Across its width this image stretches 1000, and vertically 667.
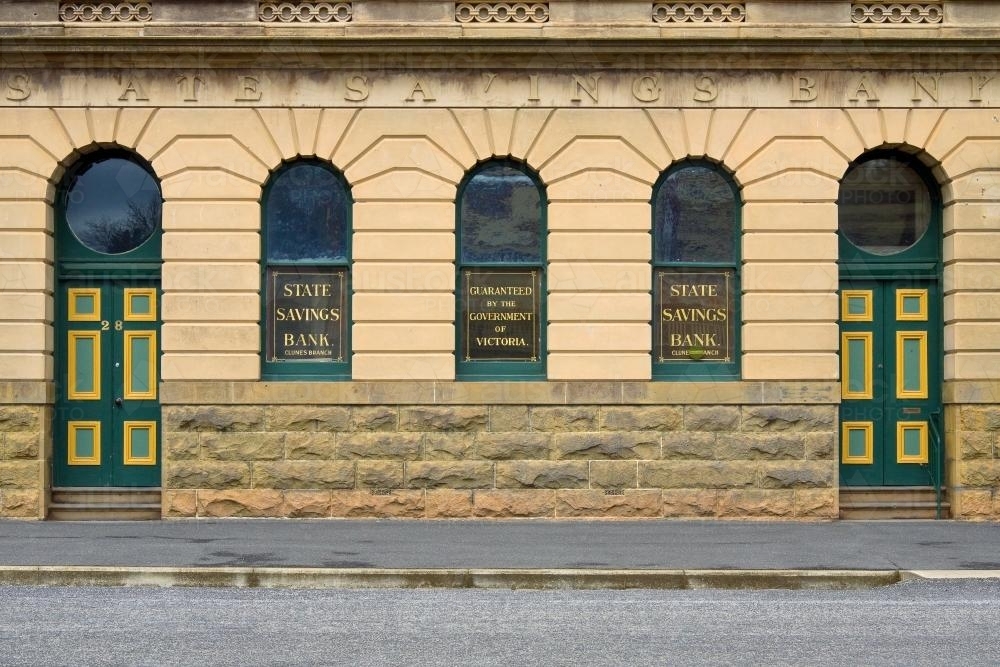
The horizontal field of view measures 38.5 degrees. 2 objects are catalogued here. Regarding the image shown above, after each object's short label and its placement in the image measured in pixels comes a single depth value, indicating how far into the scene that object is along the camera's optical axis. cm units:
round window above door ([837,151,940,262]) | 1873
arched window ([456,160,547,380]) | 1841
